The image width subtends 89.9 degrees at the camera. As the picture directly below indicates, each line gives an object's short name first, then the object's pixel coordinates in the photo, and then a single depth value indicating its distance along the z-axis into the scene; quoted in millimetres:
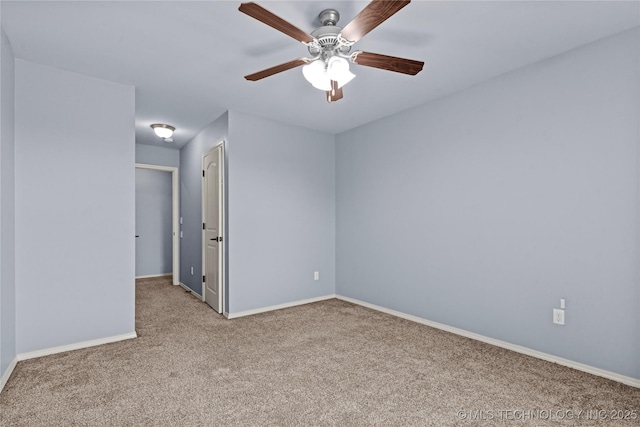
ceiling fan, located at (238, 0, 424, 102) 1763
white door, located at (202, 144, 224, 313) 4066
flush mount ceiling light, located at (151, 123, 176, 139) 4419
